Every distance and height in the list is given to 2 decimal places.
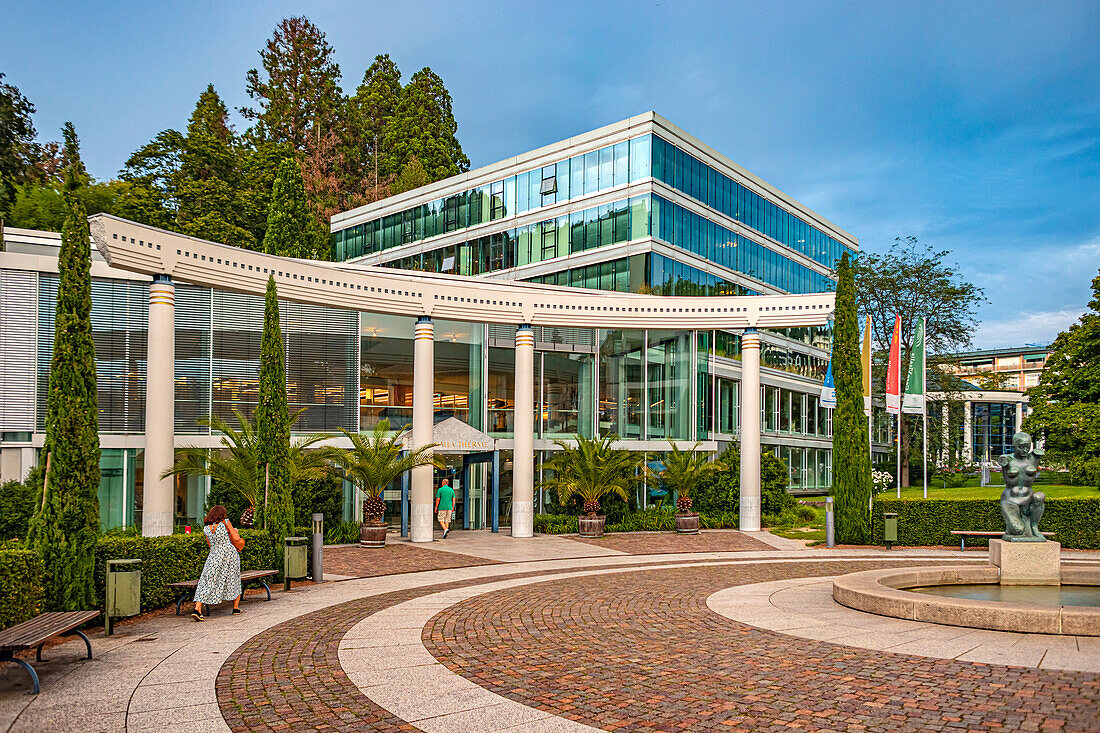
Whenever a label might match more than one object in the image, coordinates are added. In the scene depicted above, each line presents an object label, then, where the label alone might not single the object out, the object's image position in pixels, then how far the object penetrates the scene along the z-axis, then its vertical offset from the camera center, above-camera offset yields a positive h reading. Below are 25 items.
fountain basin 10.48 -2.59
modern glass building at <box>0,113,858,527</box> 23.02 +2.77
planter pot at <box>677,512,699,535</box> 27.06 -3.40
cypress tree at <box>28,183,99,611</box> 11.48 -0.48
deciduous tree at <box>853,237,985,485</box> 49.69 +6.97
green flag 28.02 +1.25
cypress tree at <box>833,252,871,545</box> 24.59 -0.41
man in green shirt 25.44 -2.74
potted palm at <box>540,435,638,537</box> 26.22 -1.91
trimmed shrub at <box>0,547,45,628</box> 10.30 -2.14
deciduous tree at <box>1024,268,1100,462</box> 36.22 +1.05
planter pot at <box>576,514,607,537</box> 26.19 -3.39
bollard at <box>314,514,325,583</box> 16.53 -2.78
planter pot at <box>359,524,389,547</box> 22.44 -3.15
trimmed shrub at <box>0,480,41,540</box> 19.72 -2.22
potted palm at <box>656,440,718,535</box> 27.16 -1.98
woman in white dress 12.50 -2.25
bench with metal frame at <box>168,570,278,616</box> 12.61 -2.63
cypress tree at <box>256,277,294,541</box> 15.66 -0.36
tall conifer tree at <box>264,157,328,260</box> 46.34 +10.71
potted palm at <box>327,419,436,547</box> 22.58 -1.45
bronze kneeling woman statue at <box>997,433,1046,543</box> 14.22 -1.36
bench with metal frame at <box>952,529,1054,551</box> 21.30 -2.97
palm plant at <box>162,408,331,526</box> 20.17 -1.25
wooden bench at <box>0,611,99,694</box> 8.30 -2.32
